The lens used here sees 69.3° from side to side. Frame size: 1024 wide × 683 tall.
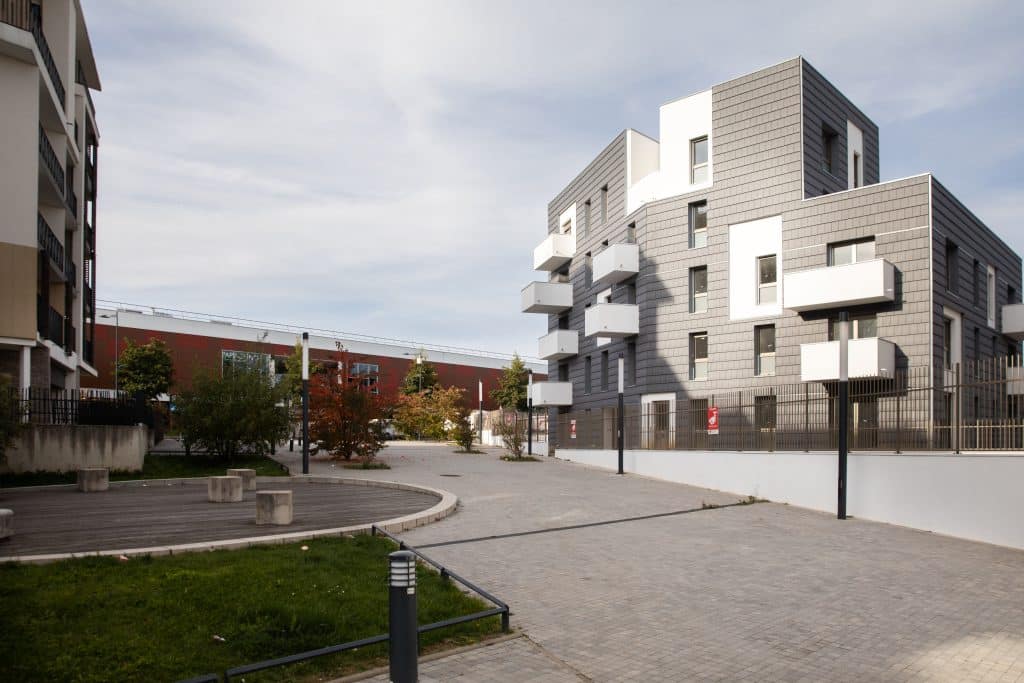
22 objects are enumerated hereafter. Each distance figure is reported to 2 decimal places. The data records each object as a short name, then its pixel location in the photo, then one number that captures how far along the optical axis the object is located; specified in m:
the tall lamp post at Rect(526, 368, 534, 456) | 34.59
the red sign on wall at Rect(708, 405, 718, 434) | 19.72
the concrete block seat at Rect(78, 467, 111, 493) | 16.11
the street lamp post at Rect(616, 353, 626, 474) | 23.81
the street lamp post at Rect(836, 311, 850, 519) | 14.05
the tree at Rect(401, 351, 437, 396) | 64.88
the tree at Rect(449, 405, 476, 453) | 36.53
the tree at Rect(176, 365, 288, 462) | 23.11
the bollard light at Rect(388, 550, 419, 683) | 4.35
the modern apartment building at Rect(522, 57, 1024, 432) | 22.06
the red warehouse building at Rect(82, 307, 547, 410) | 56.94
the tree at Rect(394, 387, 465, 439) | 49.59
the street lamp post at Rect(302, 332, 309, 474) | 20.52
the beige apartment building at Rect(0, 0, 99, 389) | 20.52
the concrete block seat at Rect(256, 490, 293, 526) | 10.85
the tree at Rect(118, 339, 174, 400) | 53.00
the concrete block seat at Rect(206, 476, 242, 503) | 14.54
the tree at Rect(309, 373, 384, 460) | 24.72
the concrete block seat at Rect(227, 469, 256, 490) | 17.33
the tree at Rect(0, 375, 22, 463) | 14.39
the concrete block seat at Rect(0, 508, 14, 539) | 9.23
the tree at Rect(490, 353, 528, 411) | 61.75
